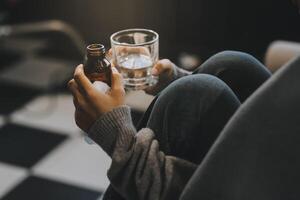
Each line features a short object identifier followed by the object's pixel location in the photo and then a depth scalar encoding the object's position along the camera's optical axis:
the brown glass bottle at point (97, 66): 0.99
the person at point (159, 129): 0.89
